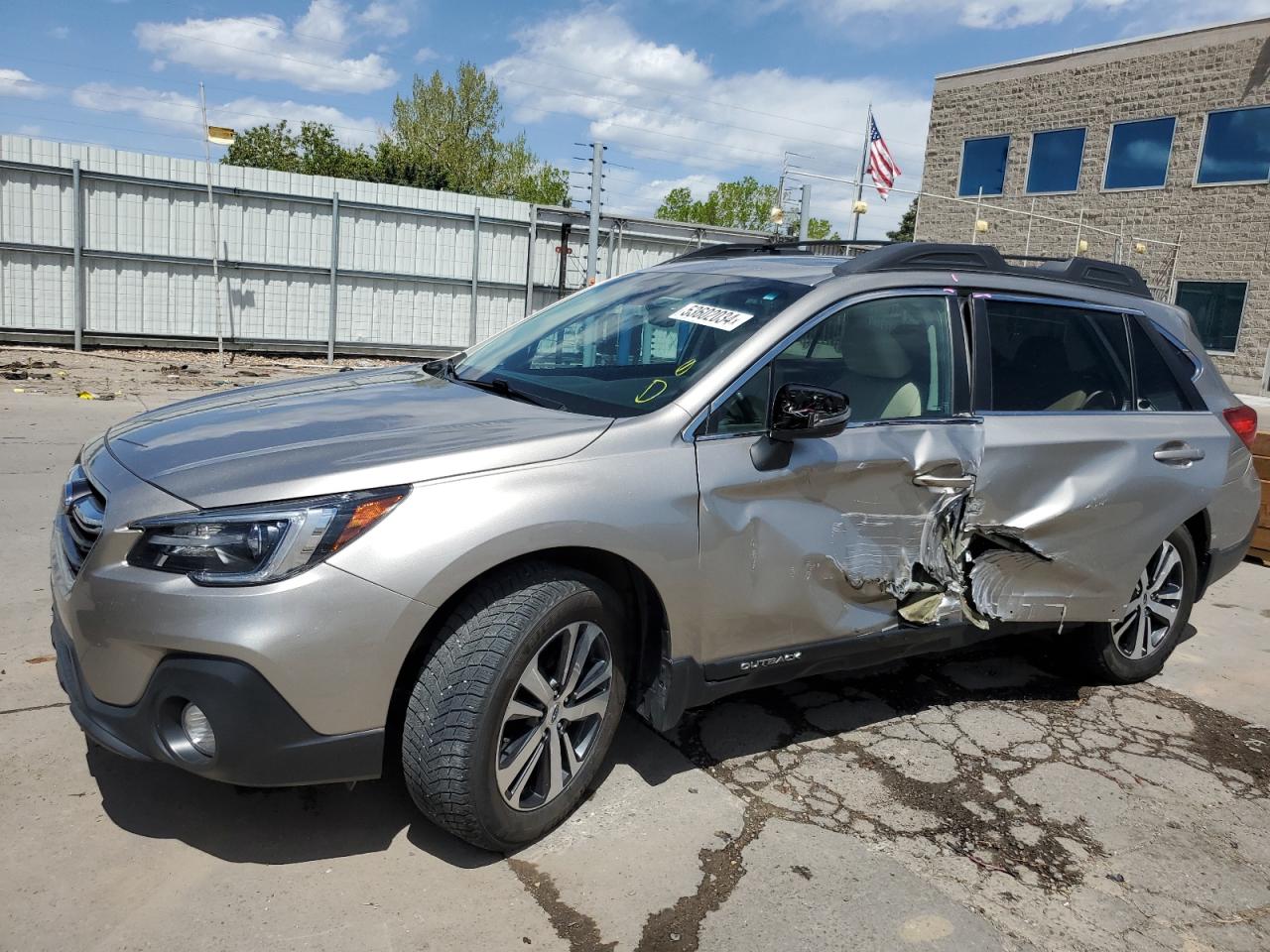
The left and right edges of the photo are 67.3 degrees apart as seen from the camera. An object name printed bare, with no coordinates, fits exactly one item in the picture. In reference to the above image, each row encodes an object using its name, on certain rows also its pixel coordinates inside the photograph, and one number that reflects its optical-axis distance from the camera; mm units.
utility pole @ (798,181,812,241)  16188
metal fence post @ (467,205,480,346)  16594
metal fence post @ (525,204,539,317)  17062
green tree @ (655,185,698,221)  58750
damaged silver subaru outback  2352
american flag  22578
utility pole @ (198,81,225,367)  13977
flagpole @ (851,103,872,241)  17619
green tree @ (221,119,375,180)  36531
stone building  20641
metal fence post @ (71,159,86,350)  13727
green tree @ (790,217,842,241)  58319
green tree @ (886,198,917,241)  62275
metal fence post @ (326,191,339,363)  15375
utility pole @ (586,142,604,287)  14852
